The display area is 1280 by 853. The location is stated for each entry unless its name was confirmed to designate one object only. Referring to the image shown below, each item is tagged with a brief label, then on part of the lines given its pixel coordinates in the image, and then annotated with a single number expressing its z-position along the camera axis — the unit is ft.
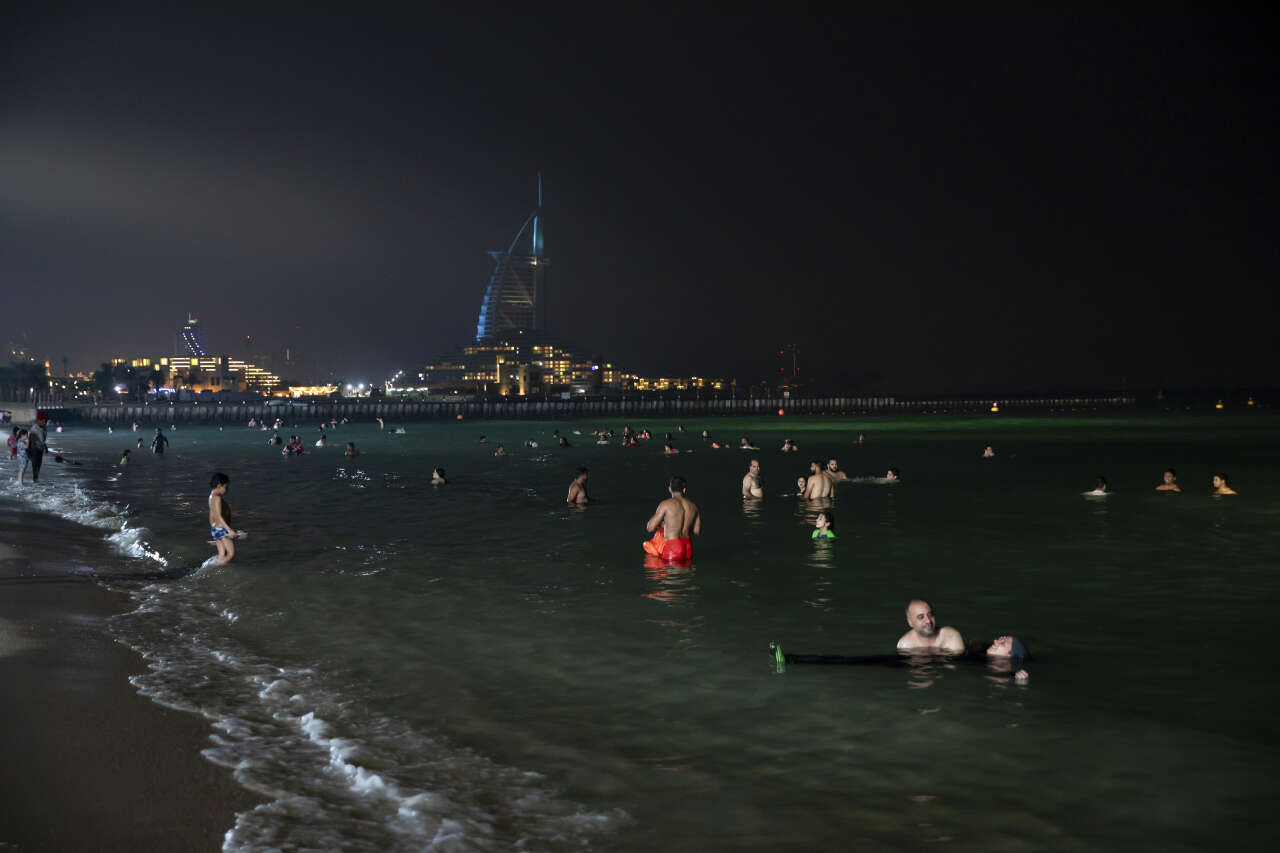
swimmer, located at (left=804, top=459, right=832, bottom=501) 87.66
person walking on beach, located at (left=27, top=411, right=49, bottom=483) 93.56
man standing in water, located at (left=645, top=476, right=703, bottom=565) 53.42
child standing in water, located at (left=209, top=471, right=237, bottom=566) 51.88
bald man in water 34.47
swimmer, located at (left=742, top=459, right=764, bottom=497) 87.81
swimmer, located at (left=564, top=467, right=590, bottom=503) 84.07
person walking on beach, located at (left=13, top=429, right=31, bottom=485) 93.21
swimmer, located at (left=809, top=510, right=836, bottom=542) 64.23
